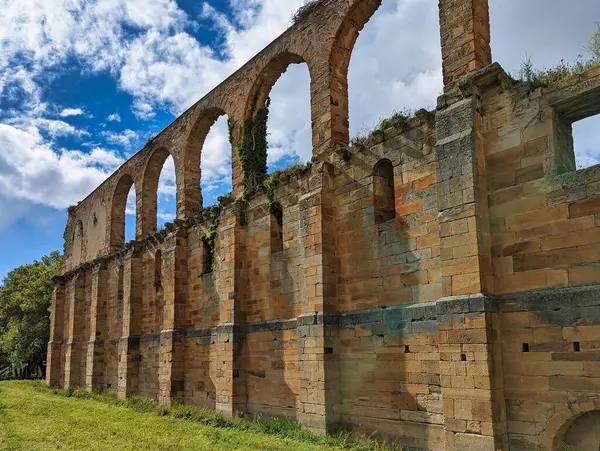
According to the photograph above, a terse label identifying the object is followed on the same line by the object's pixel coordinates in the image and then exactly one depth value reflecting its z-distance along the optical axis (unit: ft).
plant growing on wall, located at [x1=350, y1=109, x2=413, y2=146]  33.78
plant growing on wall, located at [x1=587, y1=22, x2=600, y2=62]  29.04
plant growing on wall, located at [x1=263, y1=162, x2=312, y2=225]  44.45
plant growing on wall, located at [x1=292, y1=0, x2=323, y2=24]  44.32
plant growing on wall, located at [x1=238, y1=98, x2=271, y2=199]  50.52
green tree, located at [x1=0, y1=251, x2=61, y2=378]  106.01
